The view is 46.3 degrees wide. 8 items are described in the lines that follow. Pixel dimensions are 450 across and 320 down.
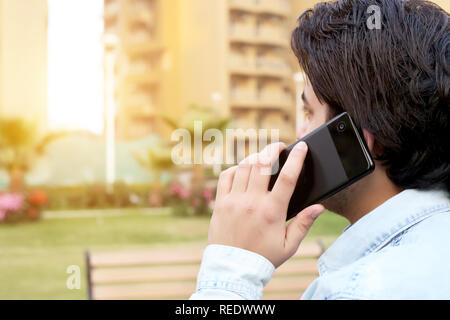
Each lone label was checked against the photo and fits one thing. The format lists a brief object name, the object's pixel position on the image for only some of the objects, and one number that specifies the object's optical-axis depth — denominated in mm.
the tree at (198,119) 8703
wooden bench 1643
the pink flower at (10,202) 8031
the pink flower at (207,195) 8438
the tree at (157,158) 9719
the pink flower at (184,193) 9258
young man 490
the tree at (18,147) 8477
